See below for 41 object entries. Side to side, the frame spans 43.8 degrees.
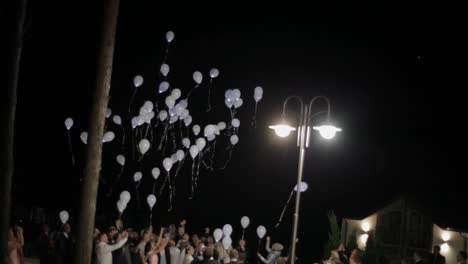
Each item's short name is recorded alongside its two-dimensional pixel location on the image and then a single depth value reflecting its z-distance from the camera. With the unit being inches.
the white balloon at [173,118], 772.8
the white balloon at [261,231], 787.4
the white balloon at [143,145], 702.5
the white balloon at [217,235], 761.0
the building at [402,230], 1052.5
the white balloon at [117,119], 803.0
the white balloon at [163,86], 777.6
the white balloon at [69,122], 783.1
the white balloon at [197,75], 789.2
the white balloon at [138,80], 768.4
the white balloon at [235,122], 864.9
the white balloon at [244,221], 823.5
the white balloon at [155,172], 825.7
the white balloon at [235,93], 775.7
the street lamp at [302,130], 378.3
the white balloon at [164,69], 769.4
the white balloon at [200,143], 799.1
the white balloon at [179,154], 807.1
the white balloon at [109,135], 724.0
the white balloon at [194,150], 796.6
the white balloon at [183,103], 772.0
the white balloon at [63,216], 711.1
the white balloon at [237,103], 776.3
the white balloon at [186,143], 823.1
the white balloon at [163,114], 779.9
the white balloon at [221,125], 843.9
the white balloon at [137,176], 849.7
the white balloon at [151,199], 793.6
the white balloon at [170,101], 756.6
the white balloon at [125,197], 701.9
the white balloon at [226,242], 714.2
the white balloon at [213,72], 813.9
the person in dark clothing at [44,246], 488.4
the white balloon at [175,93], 777.7
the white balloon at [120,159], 786.8
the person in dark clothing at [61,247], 479.4
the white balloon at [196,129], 848.3
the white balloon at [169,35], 750.8
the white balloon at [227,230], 771.4
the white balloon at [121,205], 699.4
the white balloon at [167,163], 787.0
